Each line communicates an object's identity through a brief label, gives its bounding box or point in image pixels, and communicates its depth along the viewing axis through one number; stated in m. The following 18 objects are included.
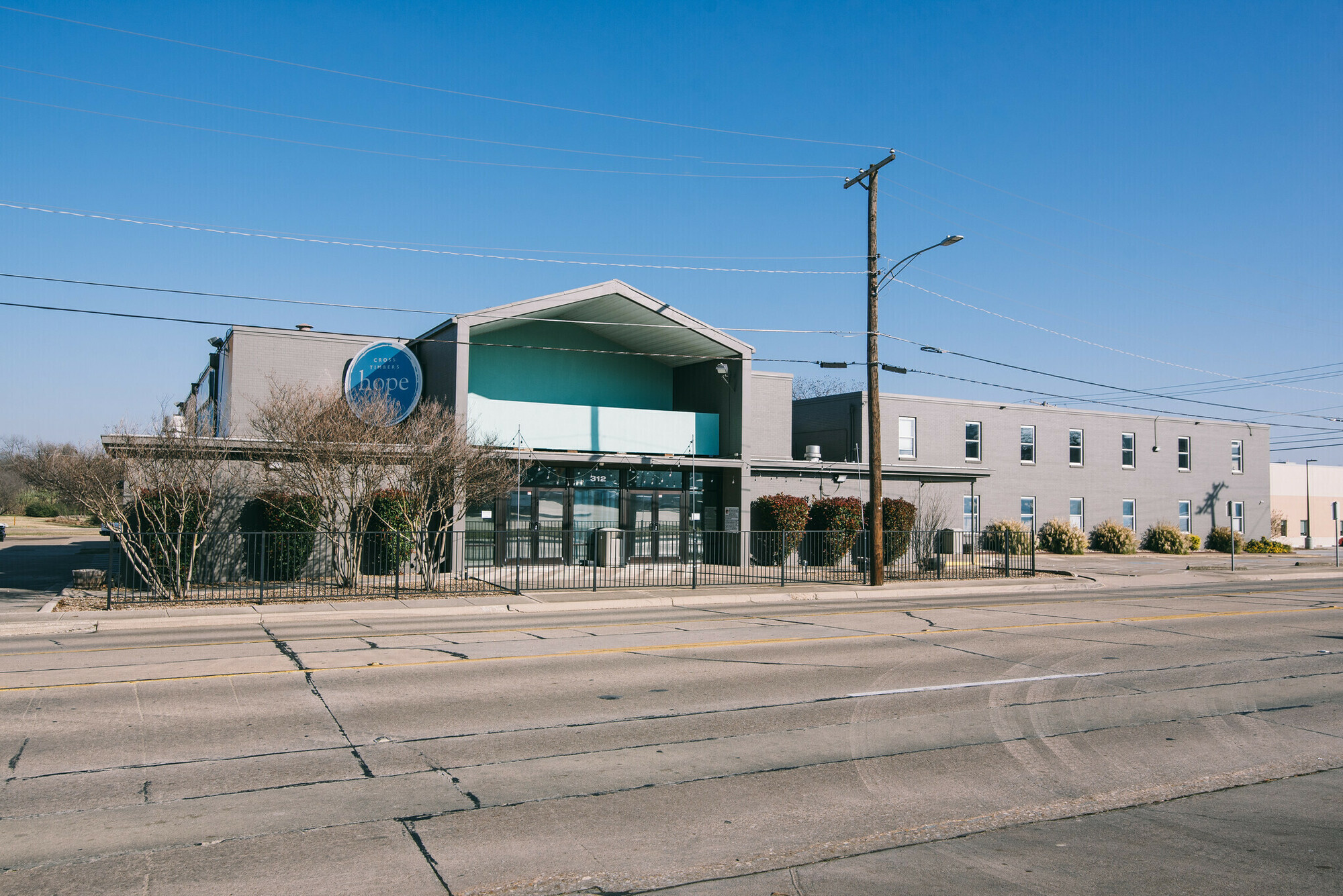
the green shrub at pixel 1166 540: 42.22
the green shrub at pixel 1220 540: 44.28
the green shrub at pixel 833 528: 30.08
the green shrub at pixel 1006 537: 31.72
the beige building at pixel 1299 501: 54.12
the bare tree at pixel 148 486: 18.95
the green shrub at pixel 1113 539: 40.62
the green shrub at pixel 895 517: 30.11
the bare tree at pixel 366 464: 21.08
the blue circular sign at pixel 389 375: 27.70
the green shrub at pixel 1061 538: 39.19
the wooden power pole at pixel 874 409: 24.98
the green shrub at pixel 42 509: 73.56
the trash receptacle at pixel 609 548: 27.72
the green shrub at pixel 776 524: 29.88
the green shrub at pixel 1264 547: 45.28
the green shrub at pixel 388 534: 22.78
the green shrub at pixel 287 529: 22.33
